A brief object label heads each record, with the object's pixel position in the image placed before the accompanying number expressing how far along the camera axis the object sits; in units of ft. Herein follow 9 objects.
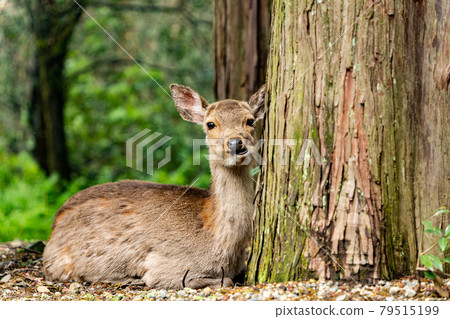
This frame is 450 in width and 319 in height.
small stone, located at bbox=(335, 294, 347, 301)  26.95
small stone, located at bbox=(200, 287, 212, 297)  31.14
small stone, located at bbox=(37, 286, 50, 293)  34.79
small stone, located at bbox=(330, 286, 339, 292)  28.02
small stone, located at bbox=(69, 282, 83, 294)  35.63
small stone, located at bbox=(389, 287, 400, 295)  27.07
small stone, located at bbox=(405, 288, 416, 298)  26.81
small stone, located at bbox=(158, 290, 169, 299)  31.61
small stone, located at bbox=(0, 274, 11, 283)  37.12
